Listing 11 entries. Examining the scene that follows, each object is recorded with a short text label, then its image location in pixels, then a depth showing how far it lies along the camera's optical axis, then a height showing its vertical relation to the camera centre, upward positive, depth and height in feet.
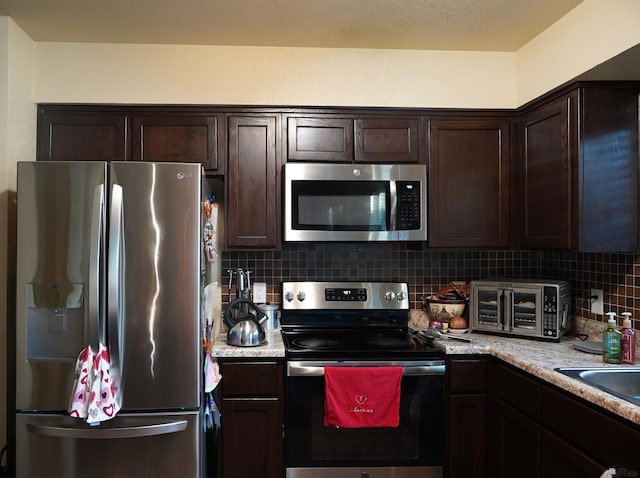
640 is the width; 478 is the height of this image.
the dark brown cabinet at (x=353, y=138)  8.03 +1.95
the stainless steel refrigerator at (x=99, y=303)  6.16 -0.76
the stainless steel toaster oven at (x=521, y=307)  7.40 -1.02
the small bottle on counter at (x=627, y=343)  6.02 -1.27
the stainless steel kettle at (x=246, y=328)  7.20 -1.30
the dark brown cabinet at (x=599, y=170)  6.72 +1.16
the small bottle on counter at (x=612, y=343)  6.08 -1.29
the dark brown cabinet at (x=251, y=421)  6.95 -2.65
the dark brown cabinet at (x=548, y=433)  4.67 -2.23
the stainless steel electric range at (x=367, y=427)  6.95 -2.77
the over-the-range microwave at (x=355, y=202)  7.79 +0.80
